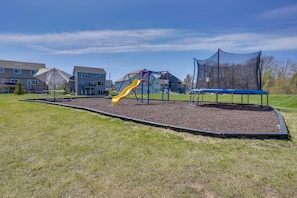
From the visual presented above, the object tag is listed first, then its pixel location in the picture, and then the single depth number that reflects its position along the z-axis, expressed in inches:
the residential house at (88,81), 1563.7
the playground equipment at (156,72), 475.5
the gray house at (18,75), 1423.5
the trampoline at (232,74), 357.2
